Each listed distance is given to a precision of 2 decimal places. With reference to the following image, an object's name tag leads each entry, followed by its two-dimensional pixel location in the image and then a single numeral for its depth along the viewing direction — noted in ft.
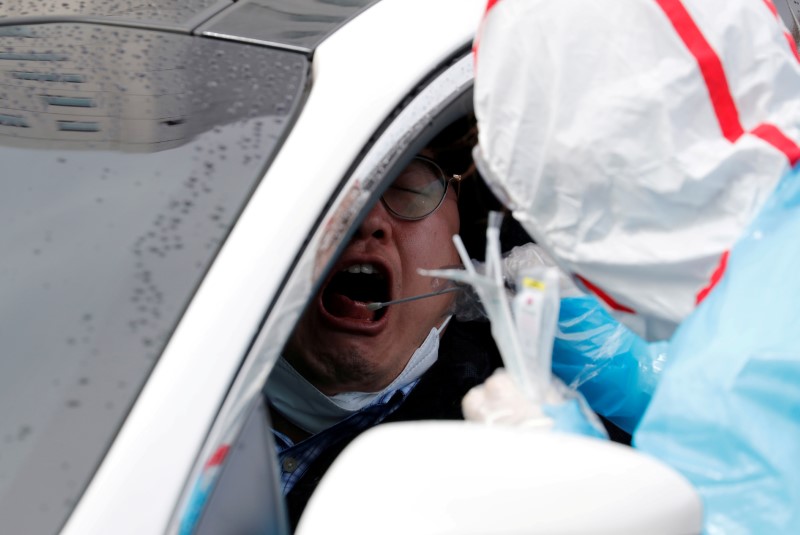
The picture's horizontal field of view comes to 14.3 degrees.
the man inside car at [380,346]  7.46
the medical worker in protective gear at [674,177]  6.53
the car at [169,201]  6.18
